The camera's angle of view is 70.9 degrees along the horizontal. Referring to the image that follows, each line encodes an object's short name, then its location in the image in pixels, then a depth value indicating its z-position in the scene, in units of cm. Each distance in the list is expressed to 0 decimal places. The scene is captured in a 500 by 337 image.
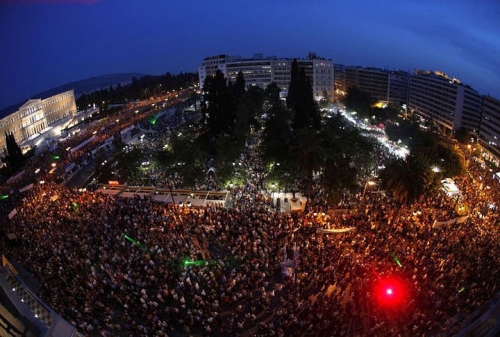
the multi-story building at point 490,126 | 6022
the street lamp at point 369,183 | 3222
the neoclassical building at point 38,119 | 6512
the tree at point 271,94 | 7825
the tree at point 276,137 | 3616
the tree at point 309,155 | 2928
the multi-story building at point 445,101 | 6912
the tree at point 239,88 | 6425
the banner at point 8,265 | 1849
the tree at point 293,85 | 6569
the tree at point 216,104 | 4772
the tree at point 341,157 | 2869
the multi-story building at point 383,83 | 9635
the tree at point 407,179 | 2558
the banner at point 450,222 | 2570
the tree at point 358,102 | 7150
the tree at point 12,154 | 5212
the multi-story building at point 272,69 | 10162
